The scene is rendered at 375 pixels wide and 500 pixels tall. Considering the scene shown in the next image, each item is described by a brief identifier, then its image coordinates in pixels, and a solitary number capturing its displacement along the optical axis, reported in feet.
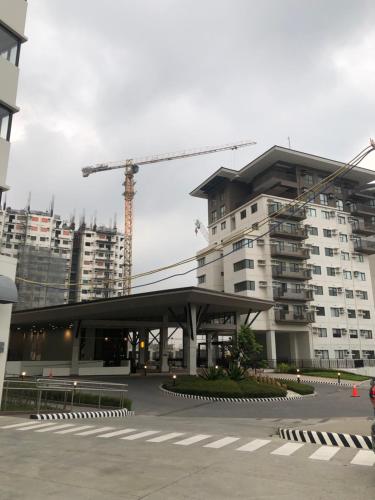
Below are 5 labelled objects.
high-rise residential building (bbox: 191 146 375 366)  194.39
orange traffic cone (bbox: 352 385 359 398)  91.38
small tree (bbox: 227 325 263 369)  110.93
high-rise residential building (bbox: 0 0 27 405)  59.06
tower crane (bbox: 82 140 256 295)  394.52
